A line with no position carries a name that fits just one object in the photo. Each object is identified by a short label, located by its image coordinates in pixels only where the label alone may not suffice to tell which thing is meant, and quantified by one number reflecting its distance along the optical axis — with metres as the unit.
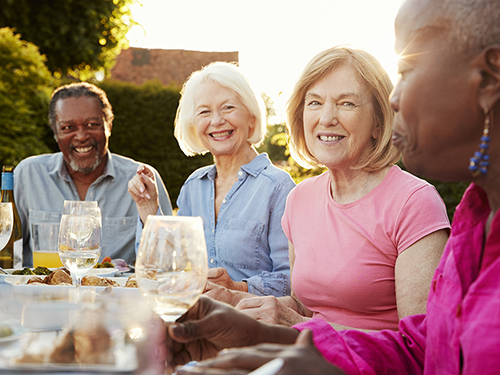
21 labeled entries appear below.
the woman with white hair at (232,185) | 2.63
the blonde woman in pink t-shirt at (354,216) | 1.71
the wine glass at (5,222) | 2.17
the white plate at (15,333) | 0.98
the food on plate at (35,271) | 2.09
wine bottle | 2.49
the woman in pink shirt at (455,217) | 0.91
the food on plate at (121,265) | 2.45
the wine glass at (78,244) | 1.67
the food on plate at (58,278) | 1.86
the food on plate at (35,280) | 1.85
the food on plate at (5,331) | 1.00
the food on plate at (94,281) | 1.82
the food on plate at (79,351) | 0.79
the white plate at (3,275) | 1.88
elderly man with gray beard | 3.34
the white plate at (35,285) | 1.60
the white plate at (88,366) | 0.75
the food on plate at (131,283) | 1.80
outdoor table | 0.77
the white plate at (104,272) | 2.20
